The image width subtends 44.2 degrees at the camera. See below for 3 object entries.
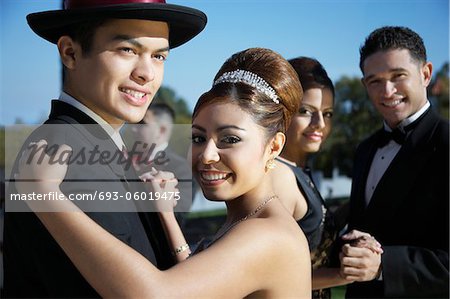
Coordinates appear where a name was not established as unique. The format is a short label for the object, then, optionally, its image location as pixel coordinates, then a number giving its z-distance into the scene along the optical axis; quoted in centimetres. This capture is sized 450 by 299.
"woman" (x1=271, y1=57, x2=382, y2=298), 303
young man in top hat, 187
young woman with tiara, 161
